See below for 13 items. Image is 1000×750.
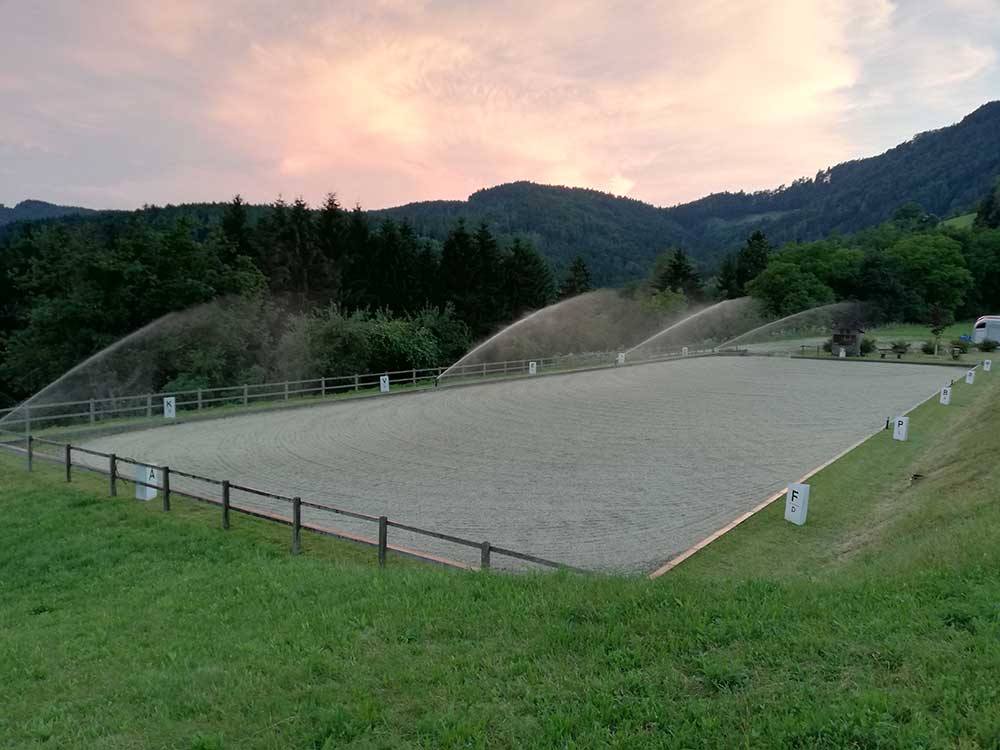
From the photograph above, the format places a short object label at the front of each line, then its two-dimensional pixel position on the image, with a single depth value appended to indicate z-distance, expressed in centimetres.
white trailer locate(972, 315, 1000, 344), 5884
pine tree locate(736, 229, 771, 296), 9550
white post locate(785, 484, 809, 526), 1078
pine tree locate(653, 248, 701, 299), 9081
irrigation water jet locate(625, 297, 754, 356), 7005
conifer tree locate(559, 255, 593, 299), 8462
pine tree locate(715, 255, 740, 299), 9634
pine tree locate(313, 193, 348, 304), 6025
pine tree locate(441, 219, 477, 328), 6378
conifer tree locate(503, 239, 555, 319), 6675
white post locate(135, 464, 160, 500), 1248
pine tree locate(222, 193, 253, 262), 5400
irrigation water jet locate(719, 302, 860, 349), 7175
